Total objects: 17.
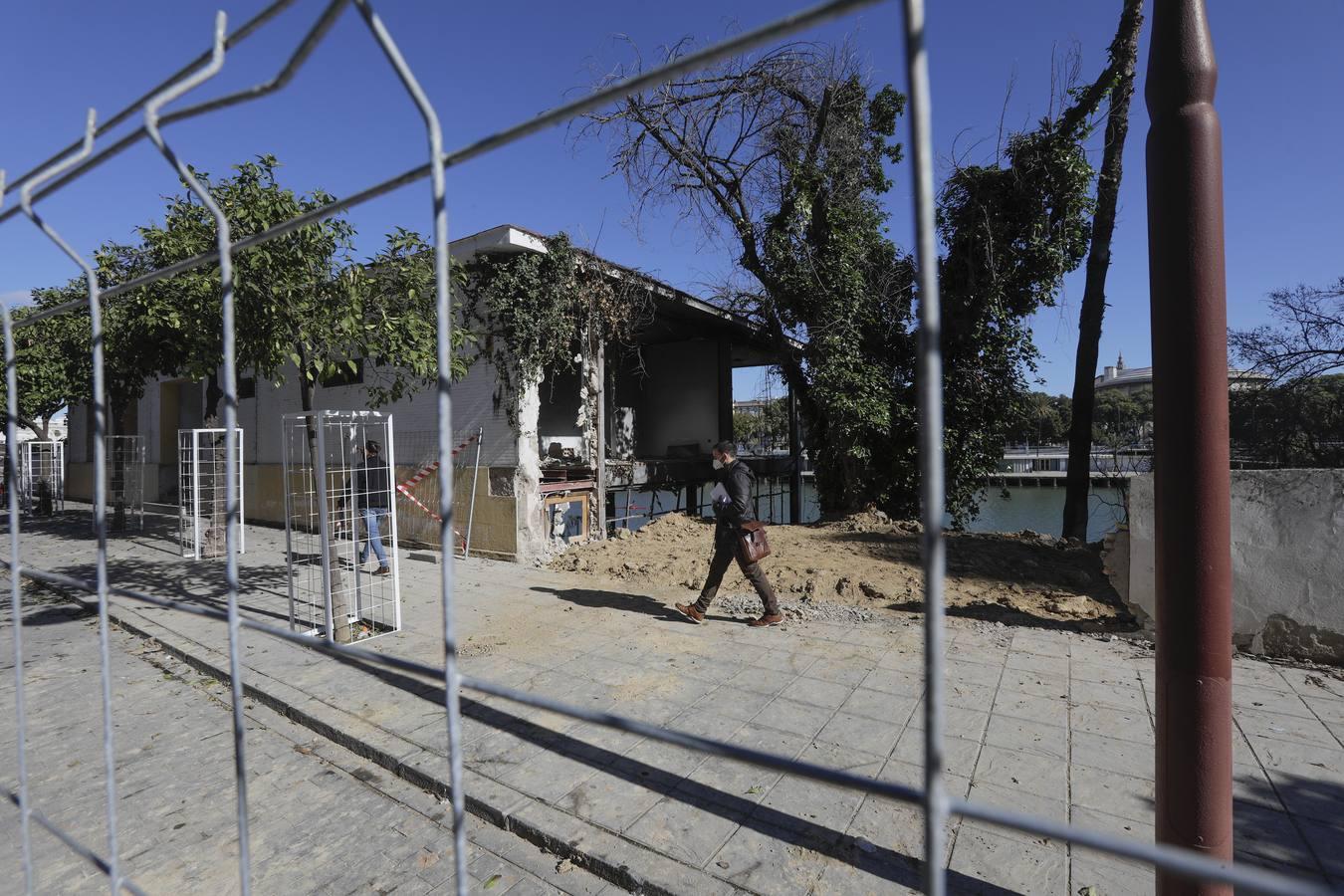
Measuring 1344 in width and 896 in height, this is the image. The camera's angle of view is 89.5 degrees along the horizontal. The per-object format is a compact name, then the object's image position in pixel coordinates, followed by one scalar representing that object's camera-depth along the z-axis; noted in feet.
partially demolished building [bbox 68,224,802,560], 33.60
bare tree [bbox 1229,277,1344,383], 37.29
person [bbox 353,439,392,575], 25.45
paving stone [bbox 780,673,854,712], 15.43
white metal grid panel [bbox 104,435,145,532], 46.16
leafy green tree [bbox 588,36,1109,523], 37.86
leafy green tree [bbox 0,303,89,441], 41.14
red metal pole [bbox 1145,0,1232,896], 6.98
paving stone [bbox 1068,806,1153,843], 10.23
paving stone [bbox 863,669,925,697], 15.97
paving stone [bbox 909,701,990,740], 13.74
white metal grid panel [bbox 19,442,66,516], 58.95
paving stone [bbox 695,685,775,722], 15.03
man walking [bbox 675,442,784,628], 21.38
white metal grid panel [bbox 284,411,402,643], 19.34
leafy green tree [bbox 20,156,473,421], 18.12
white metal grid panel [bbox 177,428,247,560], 35.37
